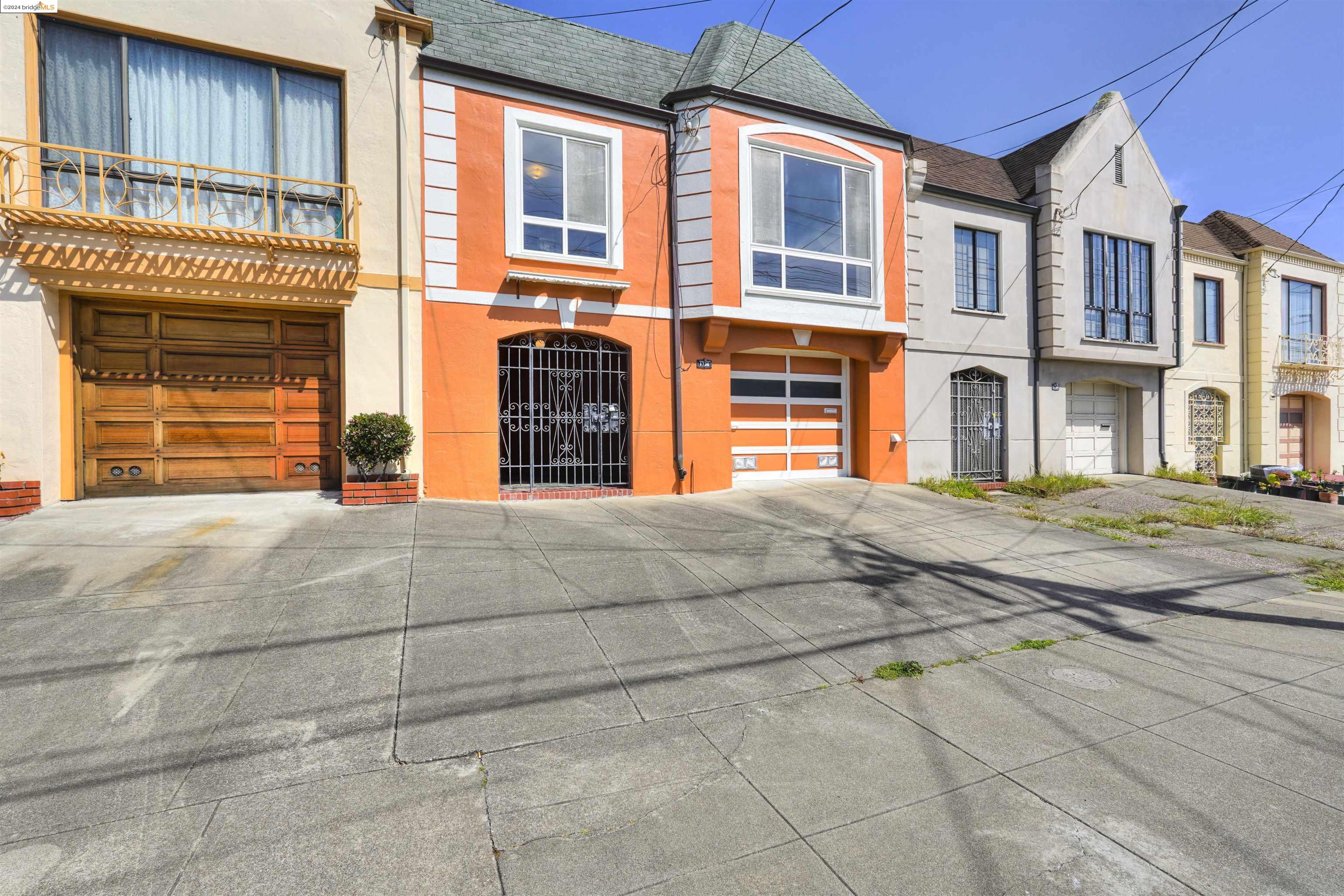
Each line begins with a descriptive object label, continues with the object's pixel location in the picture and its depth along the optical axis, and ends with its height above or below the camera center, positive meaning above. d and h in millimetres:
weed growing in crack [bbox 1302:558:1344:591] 6730 -1603
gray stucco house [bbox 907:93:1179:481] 12680 +3021
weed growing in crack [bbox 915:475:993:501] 11547 -904
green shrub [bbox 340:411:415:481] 7730 +82
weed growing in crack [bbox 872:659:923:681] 4266 -1610
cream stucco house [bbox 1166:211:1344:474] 16719 +2370
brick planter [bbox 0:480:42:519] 6719 -518
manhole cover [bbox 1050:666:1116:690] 4199 -1674
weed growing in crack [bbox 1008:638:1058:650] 4895 -1640
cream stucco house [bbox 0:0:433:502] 7164 +2575
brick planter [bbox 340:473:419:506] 7832 -567
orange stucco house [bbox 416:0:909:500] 8977 +2867
